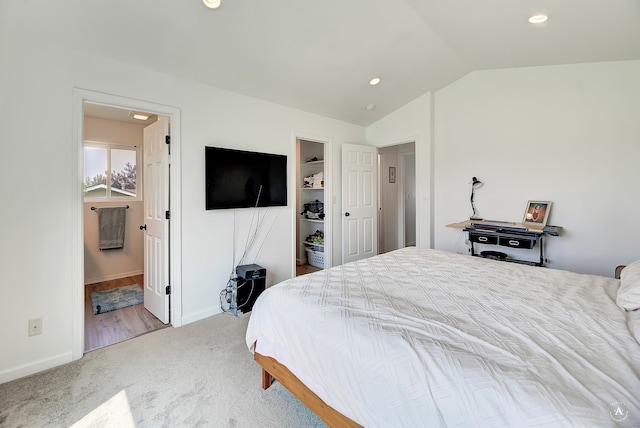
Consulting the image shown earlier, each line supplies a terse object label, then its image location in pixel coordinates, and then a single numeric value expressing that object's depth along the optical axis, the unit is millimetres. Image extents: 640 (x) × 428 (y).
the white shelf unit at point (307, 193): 5102
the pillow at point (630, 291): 1319
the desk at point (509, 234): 2963
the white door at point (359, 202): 4383
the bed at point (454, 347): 851
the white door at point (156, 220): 2793
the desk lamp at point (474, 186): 3694
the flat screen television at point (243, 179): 2924
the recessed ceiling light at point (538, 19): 2203
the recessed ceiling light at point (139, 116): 3612
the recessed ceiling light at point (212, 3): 1935
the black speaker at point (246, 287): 2998
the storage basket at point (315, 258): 4689
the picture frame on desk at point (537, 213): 3158
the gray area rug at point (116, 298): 3229
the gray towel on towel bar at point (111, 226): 4102
